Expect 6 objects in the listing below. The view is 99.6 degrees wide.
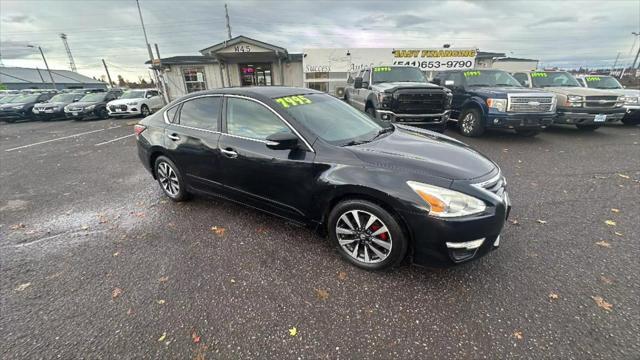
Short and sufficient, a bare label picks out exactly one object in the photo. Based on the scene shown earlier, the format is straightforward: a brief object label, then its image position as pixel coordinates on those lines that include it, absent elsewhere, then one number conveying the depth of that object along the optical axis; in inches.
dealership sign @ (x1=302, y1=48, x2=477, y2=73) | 684.7
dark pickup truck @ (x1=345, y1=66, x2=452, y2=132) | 260.5
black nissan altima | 84.3
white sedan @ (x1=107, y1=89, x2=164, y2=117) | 558.3
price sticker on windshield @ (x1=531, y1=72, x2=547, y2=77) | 357.4
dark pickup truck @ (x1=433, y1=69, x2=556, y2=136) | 263.0
